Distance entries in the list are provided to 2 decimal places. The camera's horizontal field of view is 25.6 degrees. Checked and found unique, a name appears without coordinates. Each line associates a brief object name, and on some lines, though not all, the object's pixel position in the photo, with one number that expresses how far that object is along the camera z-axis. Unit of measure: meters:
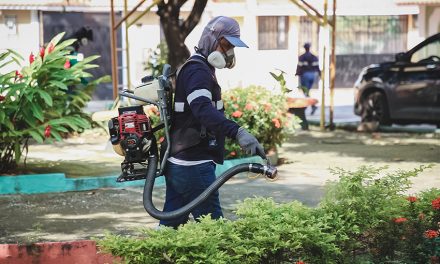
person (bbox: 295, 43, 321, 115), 23.02
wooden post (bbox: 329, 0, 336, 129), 17.69
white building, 29.03
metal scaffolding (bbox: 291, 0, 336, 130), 17.25
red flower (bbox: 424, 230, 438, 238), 5.63
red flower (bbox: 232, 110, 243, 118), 11.88
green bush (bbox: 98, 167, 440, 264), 5.19
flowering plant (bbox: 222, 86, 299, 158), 12.08
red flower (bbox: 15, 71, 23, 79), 10.73
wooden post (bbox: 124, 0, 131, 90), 16.43
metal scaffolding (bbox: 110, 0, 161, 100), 16.14
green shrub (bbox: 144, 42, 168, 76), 18.54
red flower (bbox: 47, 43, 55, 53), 11.03
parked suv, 16.72
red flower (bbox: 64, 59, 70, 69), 11.03
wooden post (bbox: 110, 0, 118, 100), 16.31
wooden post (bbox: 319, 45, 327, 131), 17.52
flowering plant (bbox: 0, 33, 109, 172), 10.45
